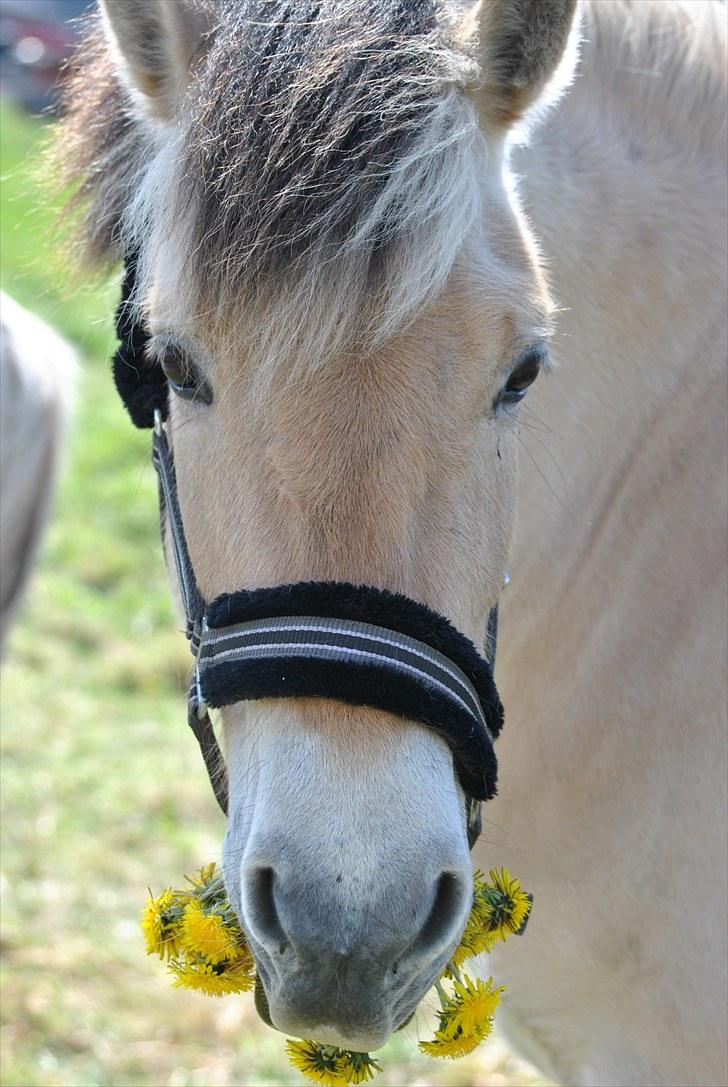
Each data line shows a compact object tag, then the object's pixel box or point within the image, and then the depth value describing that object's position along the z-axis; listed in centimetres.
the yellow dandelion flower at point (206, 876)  223
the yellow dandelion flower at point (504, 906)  221
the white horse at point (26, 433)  319
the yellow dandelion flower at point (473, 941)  220
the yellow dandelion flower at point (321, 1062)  218
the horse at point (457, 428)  210
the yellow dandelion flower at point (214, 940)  217
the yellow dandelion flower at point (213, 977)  218
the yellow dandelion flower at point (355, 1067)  218
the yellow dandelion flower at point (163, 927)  220
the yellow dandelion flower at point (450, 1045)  217
